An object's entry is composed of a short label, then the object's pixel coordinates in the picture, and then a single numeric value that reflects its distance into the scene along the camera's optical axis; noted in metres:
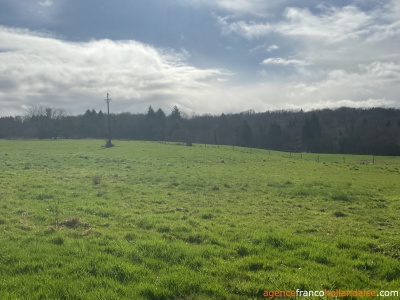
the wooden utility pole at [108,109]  73.81
